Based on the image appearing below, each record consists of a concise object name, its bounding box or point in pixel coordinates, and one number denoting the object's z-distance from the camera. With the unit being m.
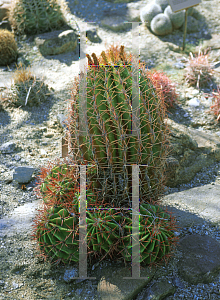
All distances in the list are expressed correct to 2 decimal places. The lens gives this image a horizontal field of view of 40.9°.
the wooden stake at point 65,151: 2.67
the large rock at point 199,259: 1.98
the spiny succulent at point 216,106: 4.40
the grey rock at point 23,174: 3.02
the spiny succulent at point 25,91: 4.38
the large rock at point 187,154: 3.37
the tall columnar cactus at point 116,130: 1.95
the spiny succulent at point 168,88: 4.49
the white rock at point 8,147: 3.50
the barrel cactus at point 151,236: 1.92
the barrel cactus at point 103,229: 1.93
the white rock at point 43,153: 3.54
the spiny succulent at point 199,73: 5.09
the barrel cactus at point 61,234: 2.00
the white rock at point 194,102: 4.69
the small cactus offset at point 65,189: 2.08
